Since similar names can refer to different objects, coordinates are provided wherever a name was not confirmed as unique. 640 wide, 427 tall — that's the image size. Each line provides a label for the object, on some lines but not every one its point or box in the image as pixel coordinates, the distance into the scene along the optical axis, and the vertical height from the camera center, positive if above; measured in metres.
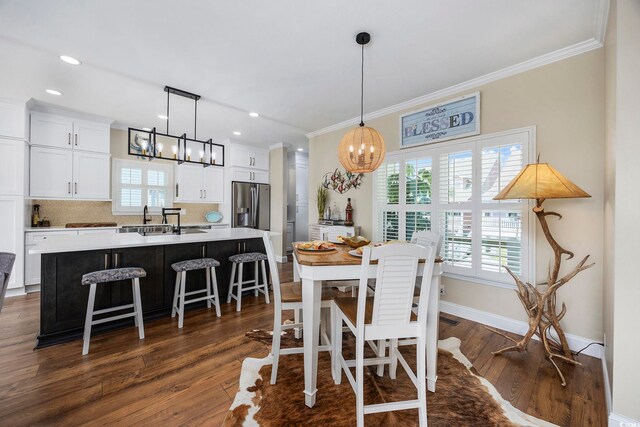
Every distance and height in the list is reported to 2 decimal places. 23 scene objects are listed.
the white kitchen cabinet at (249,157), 5.87 +1.25
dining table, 1.69 -0.52
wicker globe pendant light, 2.43 +0.58
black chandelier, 3.13 +0.78
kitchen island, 2.47 -0.60
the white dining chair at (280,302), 1.91 -0.66
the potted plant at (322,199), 4.89 +0.26
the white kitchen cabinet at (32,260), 3.78 -0.71
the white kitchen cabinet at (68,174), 3.97 +0.57
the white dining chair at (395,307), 1.47 -0.53
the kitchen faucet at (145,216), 5.11 -0.08
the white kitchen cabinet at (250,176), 5.91 +0.83
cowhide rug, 1.60 -1.21
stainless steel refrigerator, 5.88 +0.18
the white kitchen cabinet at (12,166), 3.59 +0.59
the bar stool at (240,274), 3.34 -0.80
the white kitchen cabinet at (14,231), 3.59 -0.28
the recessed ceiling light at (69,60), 2.63 +1.49
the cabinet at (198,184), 5.43 +0.59
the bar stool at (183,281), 2.84 -0.76
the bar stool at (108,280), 2.31 -0.69
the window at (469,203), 2.76 +0.13
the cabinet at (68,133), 3.96 +1.21
